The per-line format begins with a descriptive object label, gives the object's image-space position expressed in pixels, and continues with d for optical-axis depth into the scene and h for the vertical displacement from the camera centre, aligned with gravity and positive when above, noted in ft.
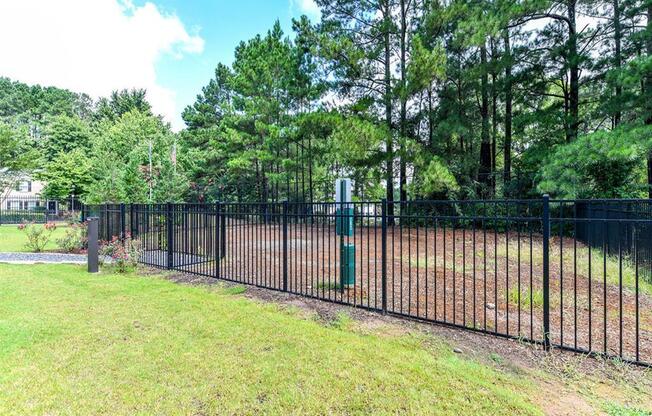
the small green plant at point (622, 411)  7.34 -4.59
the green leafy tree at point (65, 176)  88.79 +8.23
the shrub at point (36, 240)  30.66 -3.03
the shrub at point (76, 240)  30.94 -3.05
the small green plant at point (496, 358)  10.04 -4.64
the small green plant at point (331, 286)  18.06 -4.39
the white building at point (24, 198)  90.33 +2.85
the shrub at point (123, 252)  23.12 -3.22
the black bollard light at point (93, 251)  22.20 -2.88
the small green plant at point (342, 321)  13.08 -4.63
